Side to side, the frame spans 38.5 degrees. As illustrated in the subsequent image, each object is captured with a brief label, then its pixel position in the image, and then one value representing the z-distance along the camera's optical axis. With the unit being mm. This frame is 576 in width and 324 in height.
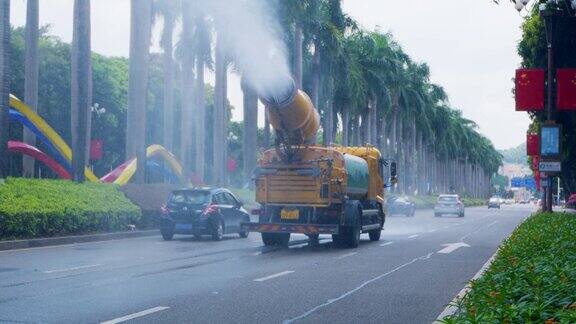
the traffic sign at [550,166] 25047
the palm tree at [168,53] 43969
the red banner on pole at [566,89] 25719
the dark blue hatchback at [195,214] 23312
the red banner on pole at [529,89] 26509
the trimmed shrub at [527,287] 5676
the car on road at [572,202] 51844
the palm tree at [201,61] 44750
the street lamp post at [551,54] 24609
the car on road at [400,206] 55281
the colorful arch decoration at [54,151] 40562
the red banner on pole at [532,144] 35406
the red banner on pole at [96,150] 54531
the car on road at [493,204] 98625
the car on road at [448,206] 54844
